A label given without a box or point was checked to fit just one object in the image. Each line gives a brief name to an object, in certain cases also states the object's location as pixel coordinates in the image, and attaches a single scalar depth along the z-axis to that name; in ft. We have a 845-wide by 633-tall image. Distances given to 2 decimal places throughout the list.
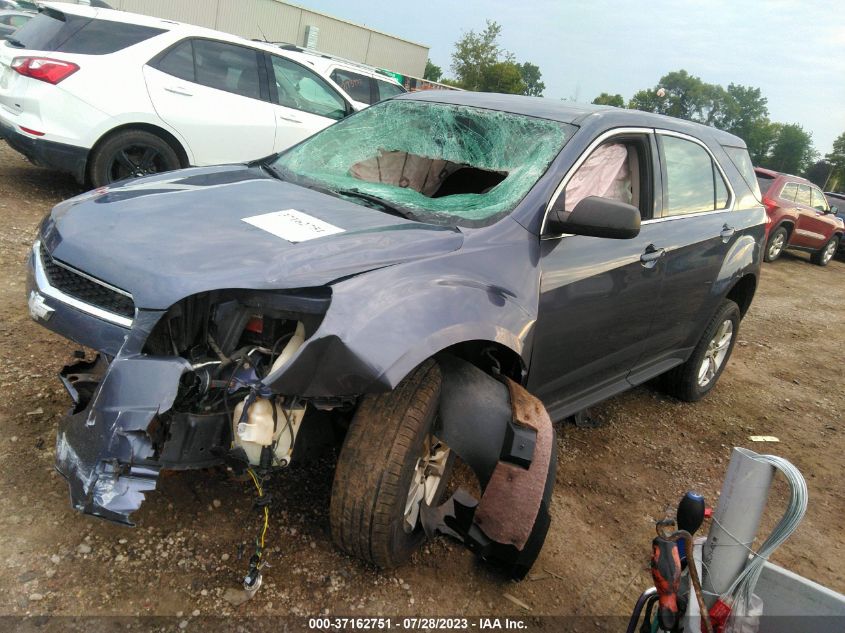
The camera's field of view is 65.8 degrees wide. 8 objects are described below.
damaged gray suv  6.34
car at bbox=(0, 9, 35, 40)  39.83
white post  5.56
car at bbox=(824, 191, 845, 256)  52.31
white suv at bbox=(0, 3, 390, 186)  17.52
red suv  37.58
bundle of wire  5.44
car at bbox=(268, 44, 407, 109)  28.40
